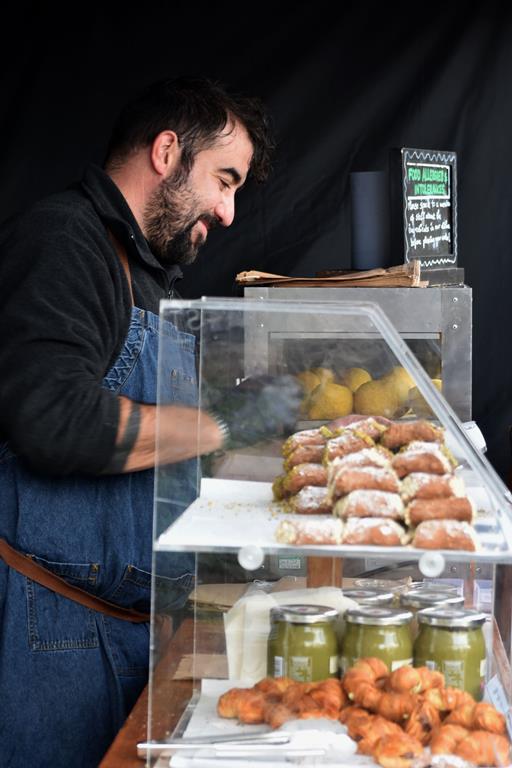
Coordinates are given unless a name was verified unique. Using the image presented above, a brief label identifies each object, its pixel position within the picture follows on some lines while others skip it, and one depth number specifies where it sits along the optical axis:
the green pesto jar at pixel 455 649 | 1.71
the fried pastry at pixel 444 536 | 1.58
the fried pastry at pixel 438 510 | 1.61
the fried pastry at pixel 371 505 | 1.61
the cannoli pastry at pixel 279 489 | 1.73
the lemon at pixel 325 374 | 1.75
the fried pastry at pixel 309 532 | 1.59
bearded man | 1.90
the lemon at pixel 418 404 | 1.75
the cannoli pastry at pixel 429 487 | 1.64
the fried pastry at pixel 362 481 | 1.65
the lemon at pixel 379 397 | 1.76
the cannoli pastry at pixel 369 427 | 1.74
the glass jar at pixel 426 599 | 1.80
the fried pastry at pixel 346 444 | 1.71
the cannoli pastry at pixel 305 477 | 1.70
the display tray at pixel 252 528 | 1.58
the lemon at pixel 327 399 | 1.74
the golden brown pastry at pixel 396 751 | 1.57
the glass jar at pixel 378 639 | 1.71
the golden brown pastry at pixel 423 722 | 1.62
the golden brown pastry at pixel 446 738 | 1.59
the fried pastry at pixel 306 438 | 1.74
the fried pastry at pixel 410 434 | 1.74
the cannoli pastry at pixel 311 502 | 1.66
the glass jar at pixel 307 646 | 1.72
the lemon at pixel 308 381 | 1.75
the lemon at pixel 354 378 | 1.75
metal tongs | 1.61
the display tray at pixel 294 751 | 1.59
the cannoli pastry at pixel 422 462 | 1.67
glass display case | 1.61
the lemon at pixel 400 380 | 1.76
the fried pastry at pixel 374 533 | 1.59
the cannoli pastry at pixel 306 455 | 1.73
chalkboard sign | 2.83
